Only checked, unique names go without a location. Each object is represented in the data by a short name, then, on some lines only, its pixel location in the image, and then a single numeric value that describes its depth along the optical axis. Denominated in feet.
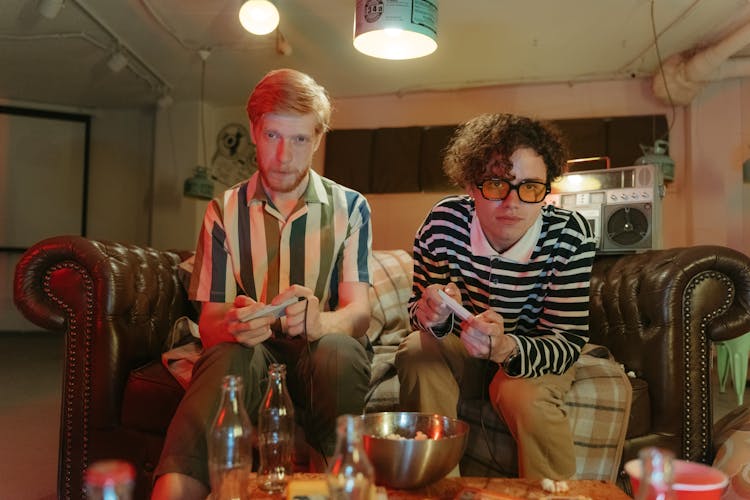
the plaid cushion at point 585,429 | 4.77
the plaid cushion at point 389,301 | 7.00
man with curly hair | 4.21
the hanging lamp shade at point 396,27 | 7.72
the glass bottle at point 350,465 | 2.28
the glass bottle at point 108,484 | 2.29
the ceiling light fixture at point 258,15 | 10.48
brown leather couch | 5.24
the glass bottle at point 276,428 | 3.38
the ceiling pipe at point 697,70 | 12.77
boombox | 7.36
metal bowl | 2.84
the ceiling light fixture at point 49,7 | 11.69
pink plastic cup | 2.60
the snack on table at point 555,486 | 2.94
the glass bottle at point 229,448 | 2.79
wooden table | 2.90
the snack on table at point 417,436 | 3.12
